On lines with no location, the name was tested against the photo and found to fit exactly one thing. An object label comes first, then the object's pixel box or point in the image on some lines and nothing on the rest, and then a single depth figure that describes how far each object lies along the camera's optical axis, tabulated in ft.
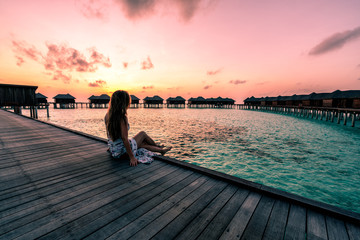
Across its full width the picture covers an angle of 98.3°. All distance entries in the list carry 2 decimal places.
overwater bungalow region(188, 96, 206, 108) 214.12
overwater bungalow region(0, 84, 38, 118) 45.42
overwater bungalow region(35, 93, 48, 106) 134.33
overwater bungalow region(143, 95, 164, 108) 193.94
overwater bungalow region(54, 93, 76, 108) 150.75
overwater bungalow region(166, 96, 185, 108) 212.84
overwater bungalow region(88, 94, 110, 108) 168.68
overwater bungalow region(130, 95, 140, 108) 188.49
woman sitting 10.87
